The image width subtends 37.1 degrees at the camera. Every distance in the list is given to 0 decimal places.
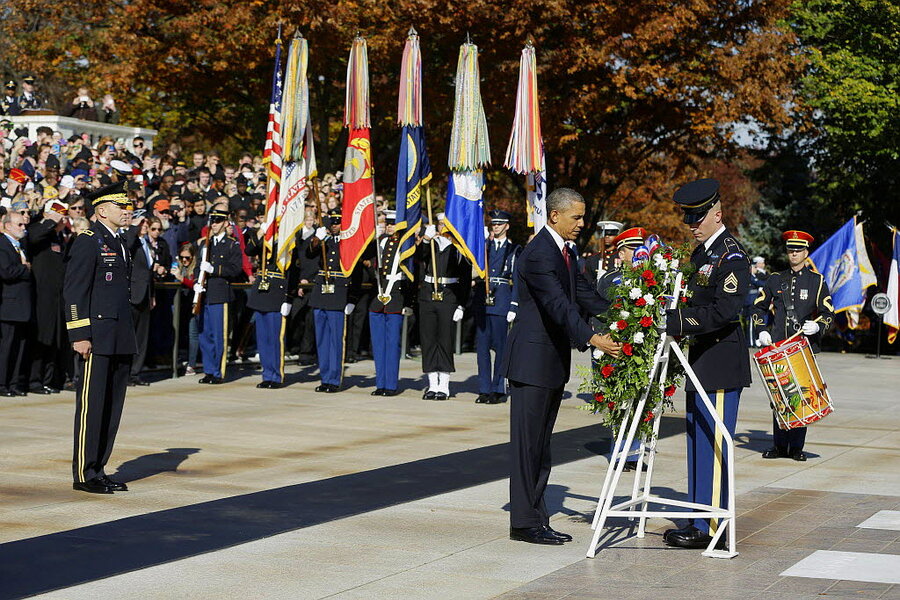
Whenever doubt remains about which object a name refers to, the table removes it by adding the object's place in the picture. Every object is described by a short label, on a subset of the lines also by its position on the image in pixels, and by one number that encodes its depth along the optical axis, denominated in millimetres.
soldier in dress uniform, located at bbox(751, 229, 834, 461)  11844
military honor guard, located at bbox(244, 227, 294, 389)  16266
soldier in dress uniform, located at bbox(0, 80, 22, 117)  26031
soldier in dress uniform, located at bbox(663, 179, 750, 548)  7719
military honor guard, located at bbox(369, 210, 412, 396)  15875
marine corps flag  16094
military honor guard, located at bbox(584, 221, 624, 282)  14303
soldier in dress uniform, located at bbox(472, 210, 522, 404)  15477
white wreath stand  7457
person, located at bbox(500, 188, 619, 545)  7777
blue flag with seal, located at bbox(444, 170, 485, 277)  15867
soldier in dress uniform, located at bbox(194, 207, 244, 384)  16500
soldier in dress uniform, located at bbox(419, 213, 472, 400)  15586
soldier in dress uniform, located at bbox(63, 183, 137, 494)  9148
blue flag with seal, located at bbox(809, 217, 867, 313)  24812
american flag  16531
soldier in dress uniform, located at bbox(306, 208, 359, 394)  16047
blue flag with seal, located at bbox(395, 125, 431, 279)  15898
